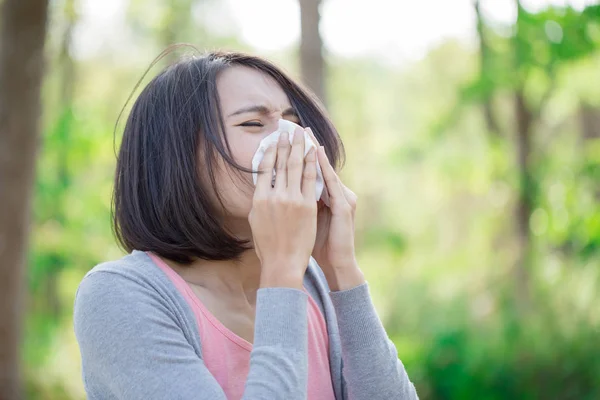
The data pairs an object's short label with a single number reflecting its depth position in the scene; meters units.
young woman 1.40
